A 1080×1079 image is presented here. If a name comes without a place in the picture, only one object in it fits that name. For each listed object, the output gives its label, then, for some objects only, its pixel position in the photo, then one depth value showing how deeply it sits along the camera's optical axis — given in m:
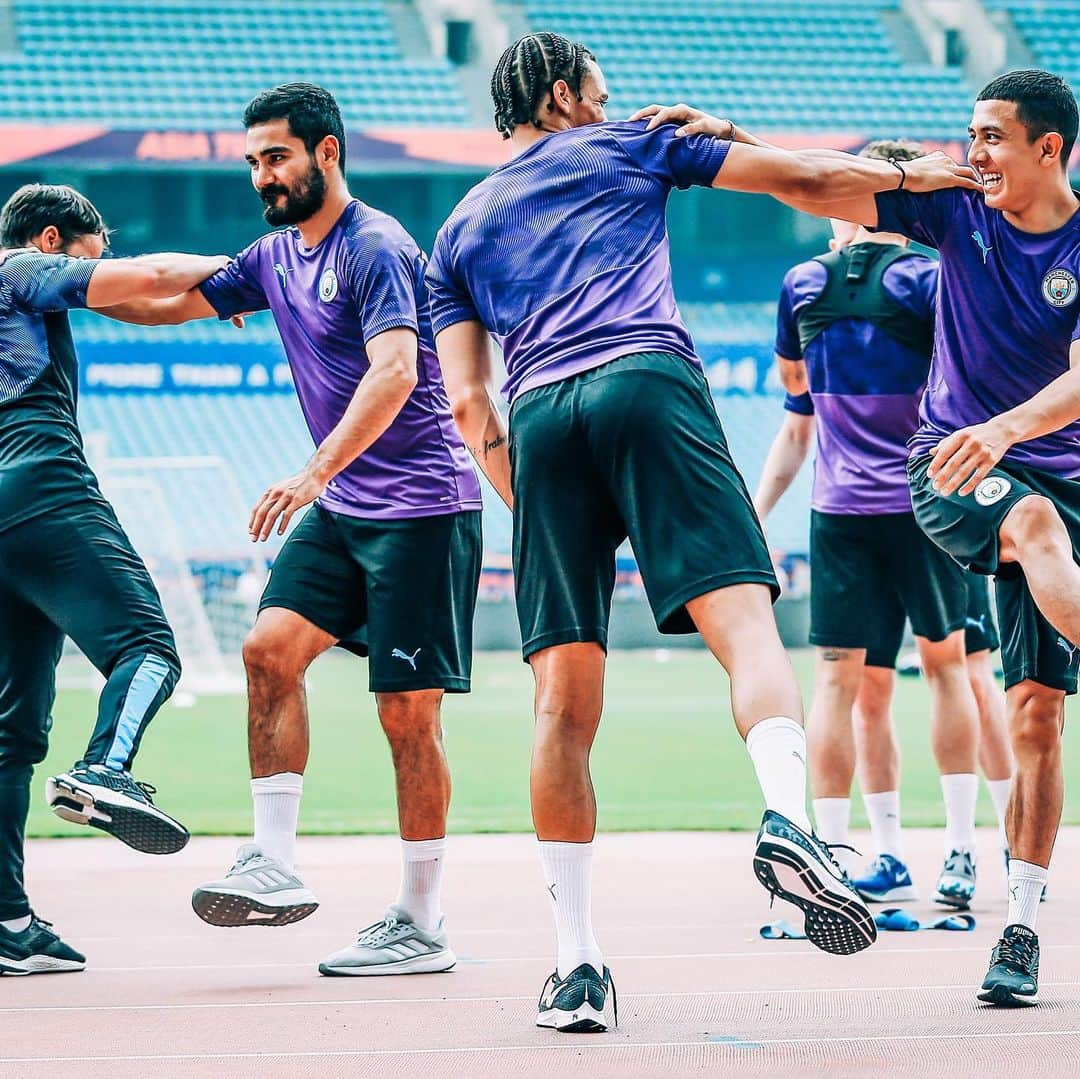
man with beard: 9.24
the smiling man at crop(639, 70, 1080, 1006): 7.93
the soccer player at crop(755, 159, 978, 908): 11.27
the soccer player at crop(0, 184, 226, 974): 8.89
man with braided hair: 7.27
